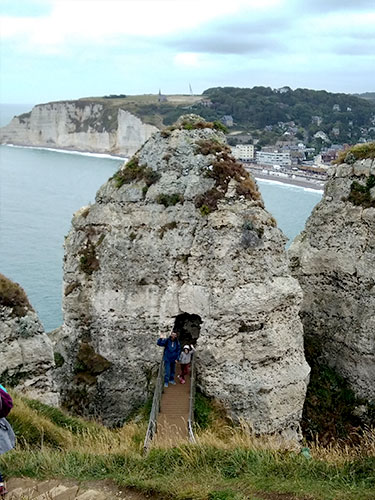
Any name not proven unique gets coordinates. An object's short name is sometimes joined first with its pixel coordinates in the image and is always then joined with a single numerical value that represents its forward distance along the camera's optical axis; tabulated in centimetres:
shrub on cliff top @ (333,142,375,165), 2086
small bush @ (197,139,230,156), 1817
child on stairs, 1631
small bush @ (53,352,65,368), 1906
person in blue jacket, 1608
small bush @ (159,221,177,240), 1750
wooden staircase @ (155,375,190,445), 1391
